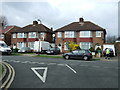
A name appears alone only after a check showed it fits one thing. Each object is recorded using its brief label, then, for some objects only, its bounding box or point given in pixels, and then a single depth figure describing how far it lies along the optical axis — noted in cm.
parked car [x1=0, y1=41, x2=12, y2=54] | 1486
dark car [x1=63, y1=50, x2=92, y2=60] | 1183
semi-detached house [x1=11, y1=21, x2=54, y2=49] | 2456
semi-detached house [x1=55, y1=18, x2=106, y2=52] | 2040
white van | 1800
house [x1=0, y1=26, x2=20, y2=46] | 2990
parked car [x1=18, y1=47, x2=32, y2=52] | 1983
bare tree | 3382
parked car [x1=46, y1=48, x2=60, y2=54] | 1697
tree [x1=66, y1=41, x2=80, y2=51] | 1686
